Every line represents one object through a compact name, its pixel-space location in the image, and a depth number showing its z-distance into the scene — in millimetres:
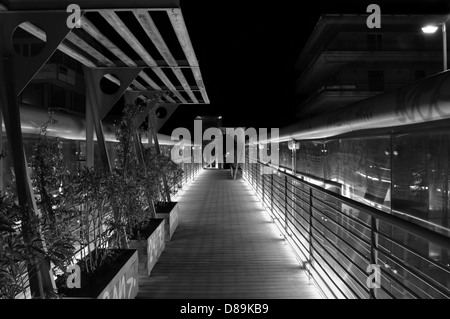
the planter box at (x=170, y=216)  6484
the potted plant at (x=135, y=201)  4605
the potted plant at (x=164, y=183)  6578
